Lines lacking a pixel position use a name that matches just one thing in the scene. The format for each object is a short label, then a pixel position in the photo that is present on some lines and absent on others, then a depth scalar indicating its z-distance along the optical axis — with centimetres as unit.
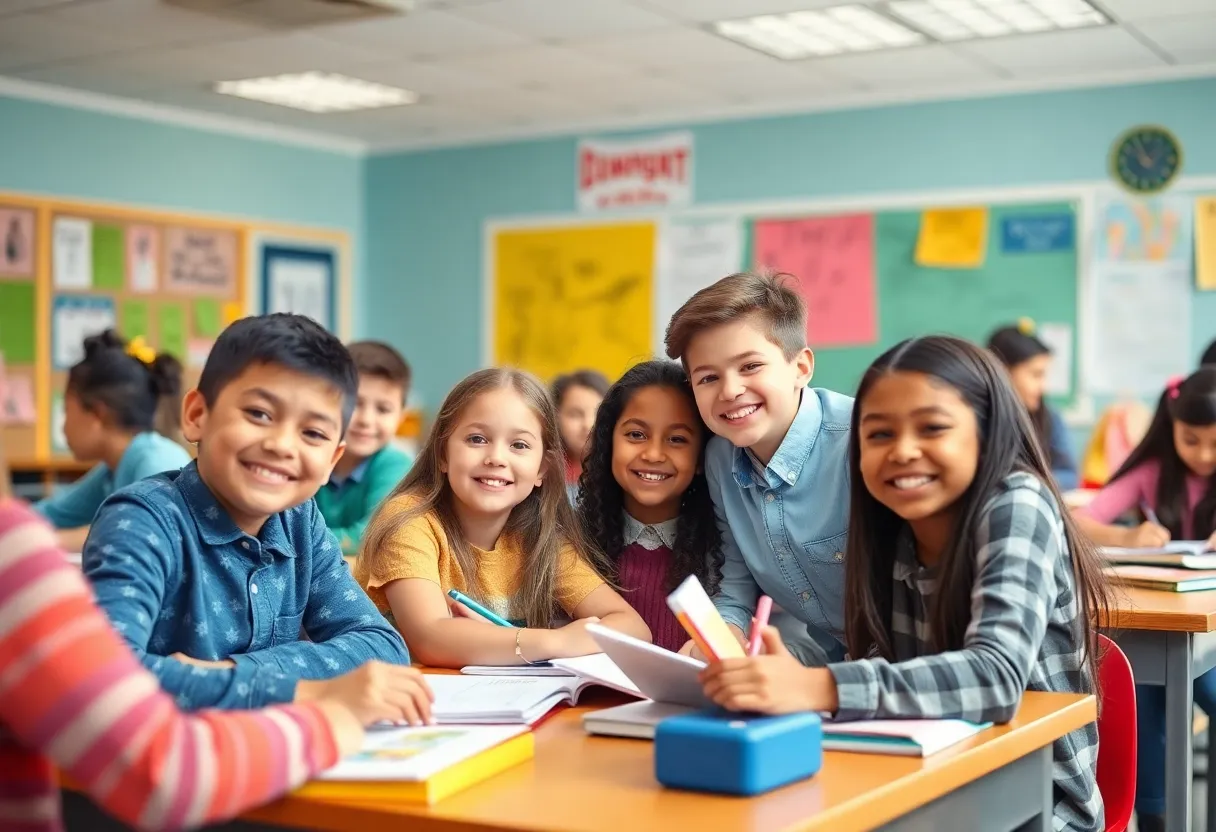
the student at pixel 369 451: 331
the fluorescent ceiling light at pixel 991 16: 434
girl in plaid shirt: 137
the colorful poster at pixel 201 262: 619
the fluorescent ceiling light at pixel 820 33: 453
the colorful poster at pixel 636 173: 618
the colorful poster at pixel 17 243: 554
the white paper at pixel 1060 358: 532
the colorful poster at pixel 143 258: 602
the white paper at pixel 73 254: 574
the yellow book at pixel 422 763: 113
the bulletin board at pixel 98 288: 560
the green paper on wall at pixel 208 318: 628
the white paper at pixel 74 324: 575
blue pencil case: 114
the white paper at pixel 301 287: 664
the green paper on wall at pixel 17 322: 554
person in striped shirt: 97
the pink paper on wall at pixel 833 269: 573
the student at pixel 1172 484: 286
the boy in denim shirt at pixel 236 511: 143
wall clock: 514
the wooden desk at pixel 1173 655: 206
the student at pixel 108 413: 345
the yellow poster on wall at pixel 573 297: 631
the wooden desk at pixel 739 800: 108
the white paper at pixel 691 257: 607
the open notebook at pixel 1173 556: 250
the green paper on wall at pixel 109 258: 588
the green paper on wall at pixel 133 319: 599
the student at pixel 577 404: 390
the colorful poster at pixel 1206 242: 508
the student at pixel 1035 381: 461
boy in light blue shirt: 198
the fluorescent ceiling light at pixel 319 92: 564
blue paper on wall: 533
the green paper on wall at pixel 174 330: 616
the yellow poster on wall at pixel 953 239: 549
